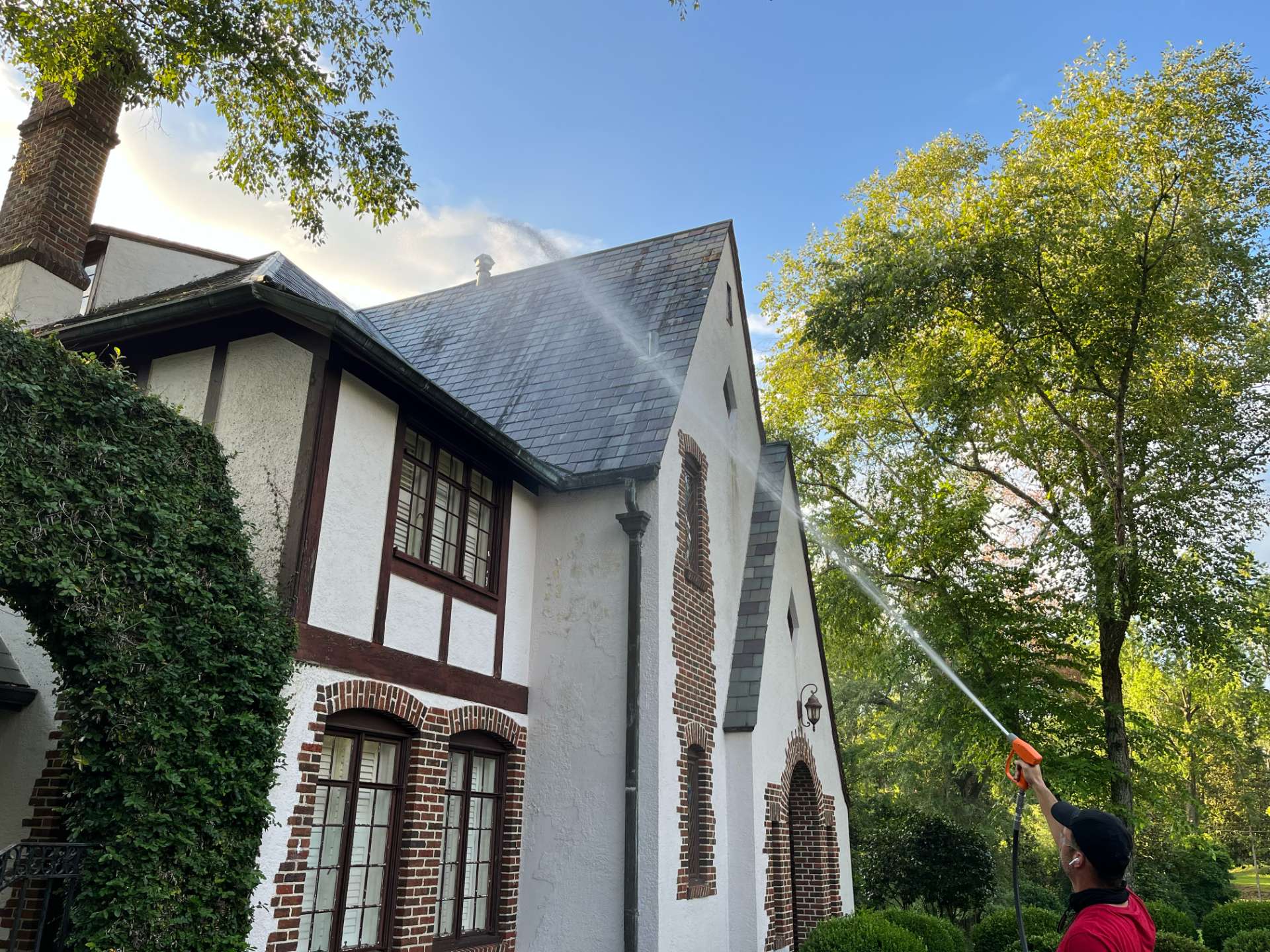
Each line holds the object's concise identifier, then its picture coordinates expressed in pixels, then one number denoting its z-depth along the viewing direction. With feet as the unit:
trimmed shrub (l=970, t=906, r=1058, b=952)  55.36
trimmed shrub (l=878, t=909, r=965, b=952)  45.19
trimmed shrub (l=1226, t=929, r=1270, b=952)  50.14
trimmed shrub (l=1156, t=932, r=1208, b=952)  45.32
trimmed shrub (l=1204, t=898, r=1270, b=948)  64.08
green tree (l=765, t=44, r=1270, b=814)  48.47
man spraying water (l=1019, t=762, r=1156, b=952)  9.59
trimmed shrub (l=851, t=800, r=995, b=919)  60.95
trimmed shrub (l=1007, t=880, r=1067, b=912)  75.92
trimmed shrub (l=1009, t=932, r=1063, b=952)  48.01
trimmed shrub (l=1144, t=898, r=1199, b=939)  61.52
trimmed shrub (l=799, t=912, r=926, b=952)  34.75
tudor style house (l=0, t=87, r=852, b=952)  22.88
